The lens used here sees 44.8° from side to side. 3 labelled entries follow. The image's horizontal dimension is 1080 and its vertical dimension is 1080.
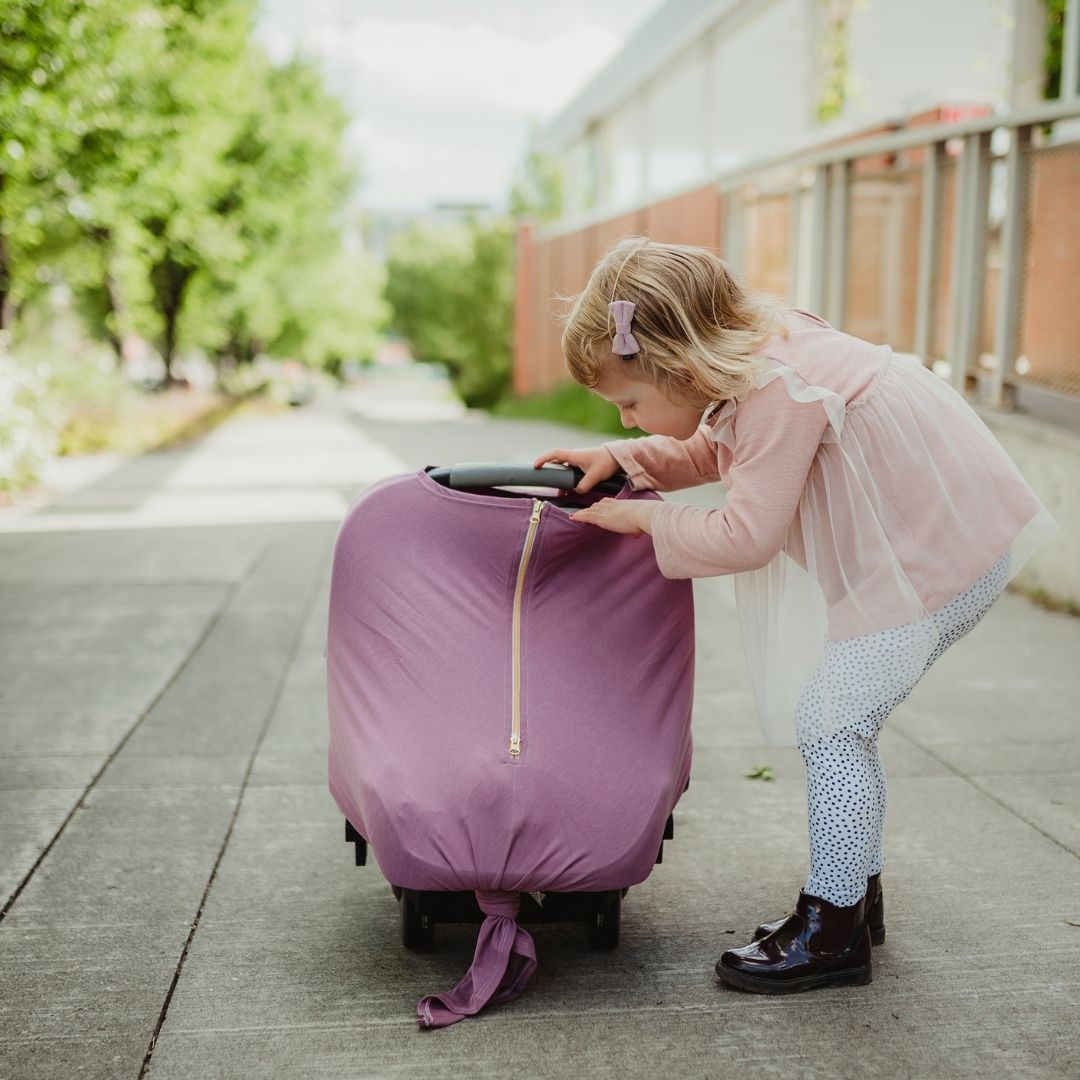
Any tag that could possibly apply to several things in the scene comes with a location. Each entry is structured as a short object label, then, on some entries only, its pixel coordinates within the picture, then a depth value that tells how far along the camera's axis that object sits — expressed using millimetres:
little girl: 2461
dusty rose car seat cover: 2504
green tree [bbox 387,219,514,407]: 37812
